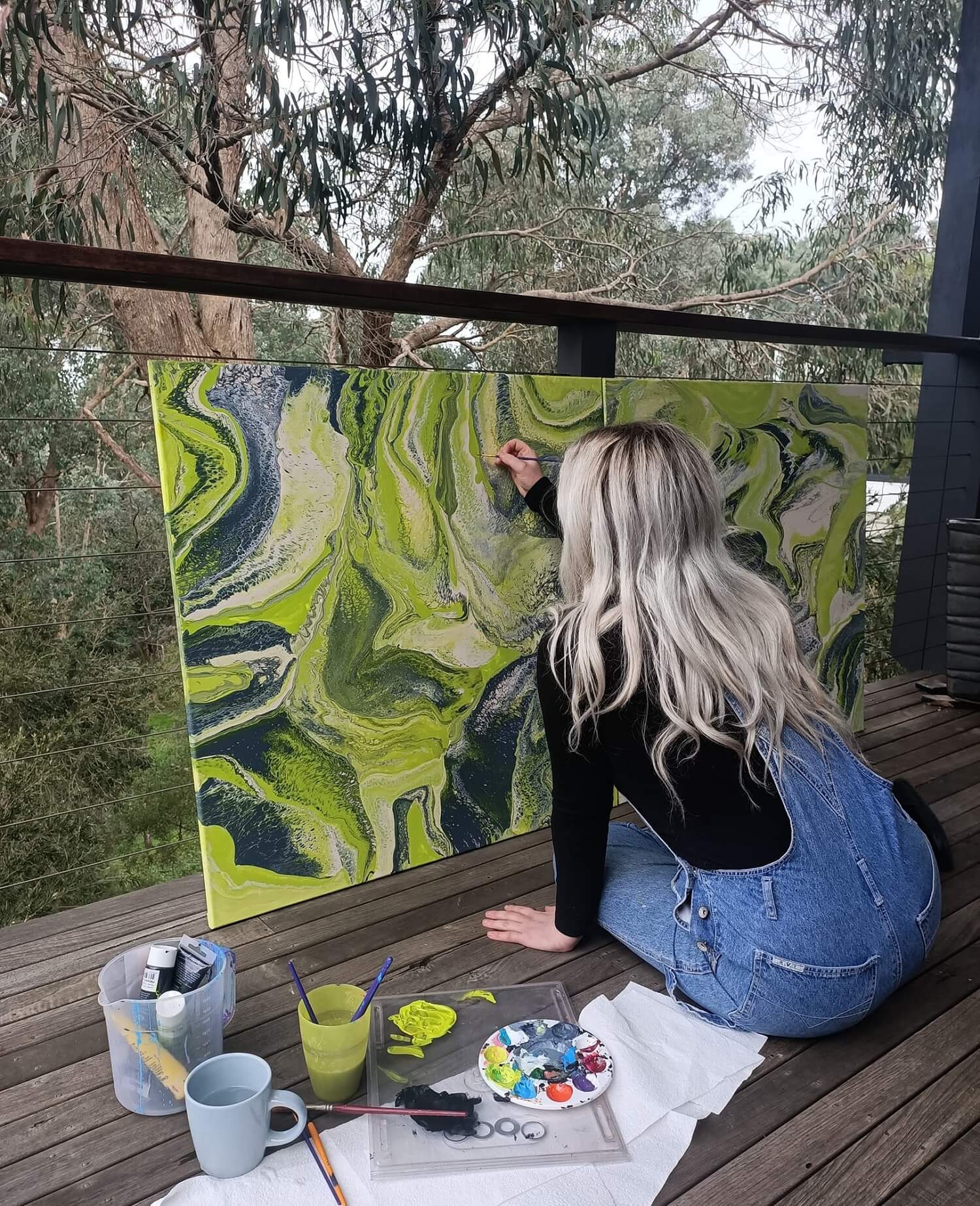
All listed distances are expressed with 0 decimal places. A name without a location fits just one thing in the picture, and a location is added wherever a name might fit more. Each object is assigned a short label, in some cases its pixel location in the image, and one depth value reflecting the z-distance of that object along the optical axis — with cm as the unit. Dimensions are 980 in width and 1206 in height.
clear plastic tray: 117
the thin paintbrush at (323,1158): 111
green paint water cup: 125
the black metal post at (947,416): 331
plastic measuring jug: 124
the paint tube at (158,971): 128
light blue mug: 113
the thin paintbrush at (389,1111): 122
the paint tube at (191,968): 131
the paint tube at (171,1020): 124
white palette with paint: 126
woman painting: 131
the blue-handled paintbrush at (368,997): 128
